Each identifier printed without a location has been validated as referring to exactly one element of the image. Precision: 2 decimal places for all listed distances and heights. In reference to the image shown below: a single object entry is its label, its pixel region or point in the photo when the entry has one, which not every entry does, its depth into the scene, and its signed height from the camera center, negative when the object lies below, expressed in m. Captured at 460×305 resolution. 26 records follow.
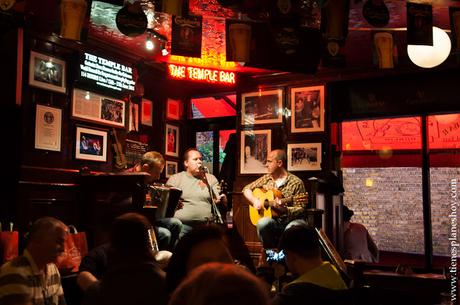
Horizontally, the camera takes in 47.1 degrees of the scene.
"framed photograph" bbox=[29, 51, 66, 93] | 6.95 +1.59
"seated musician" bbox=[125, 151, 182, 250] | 7.13 +0.20
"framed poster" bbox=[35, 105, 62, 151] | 6.97 +0.83
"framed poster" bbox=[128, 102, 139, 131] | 8.94 +1.25
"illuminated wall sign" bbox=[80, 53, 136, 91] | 7.71 +1.79
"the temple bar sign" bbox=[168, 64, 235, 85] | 7.86 +1.79
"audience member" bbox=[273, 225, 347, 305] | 2.94 -0.50
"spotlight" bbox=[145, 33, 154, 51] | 7.52 +2.09
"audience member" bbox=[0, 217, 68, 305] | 3.35 -0.53
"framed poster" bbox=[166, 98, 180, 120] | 10.12 +1.57
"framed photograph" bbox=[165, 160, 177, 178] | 9.92 +0.42
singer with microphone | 7.65 -0.04
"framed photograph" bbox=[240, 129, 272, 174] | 9.54 +0.74
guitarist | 7.29 -0.12
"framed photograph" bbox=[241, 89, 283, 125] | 9.55 +1.53
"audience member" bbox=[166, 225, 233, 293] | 2.48 -0.29
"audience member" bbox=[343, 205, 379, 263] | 8.32 -0.82
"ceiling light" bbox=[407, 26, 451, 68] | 5.79 +1.56
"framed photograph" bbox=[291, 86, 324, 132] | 9.22 +1.45
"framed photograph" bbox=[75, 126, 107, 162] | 7.68 +0.68
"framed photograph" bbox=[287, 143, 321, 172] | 9.19 +0.61
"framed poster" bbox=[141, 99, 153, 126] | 9.44 +1.40
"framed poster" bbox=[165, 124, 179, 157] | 10.03 +0.95
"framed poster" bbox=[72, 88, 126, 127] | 7.70 +1.25
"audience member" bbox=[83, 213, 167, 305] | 2.64 -0.43
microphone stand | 7.33 -0.29
